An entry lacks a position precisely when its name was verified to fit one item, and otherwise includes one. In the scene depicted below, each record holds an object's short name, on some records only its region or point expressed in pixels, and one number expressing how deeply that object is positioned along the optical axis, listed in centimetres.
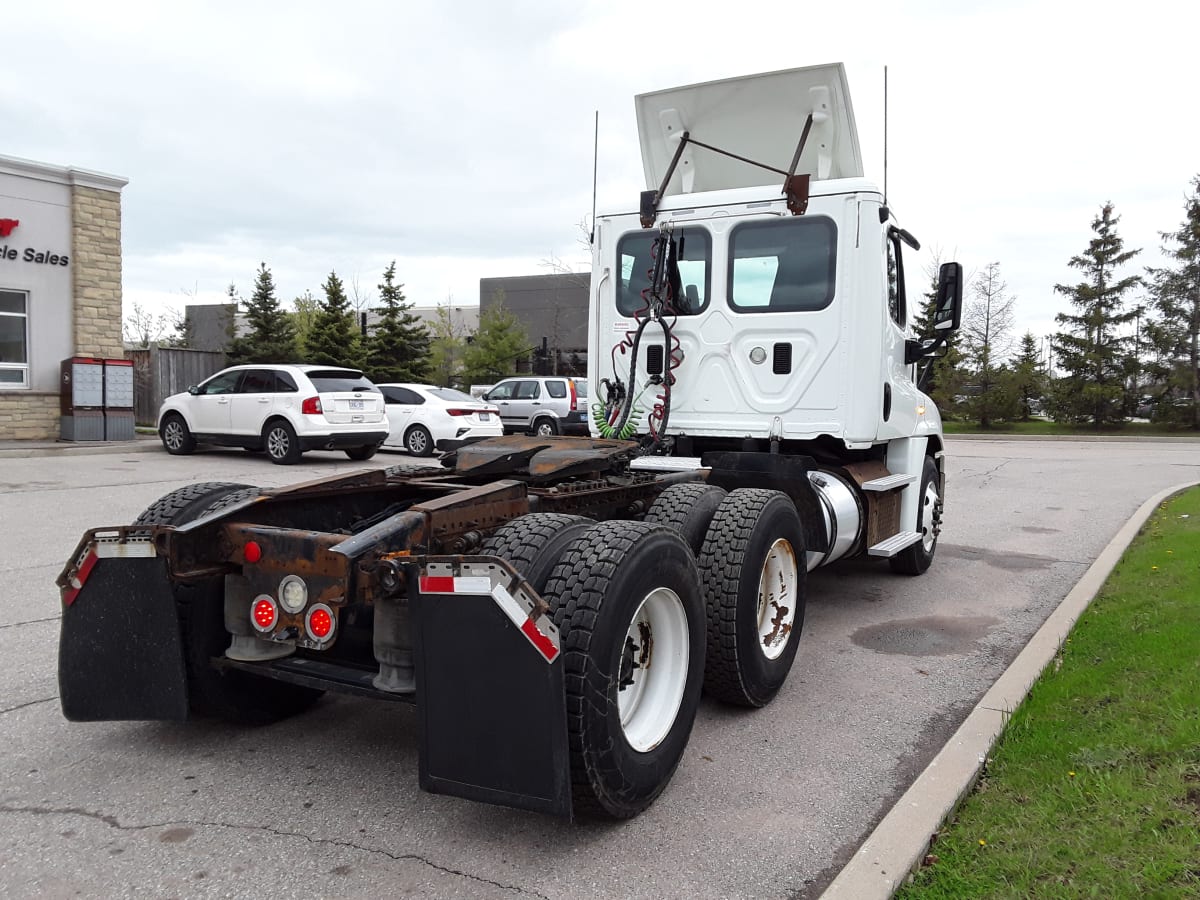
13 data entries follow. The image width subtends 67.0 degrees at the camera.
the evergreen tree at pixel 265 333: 3362
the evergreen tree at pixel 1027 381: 3597
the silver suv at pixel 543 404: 2118
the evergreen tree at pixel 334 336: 3434
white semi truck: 283
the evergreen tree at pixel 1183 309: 3450
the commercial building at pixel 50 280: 1800
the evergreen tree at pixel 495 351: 4019
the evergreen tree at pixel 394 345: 3562
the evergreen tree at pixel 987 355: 3612
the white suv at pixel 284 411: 1514
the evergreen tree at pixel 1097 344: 3481
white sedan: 1809
